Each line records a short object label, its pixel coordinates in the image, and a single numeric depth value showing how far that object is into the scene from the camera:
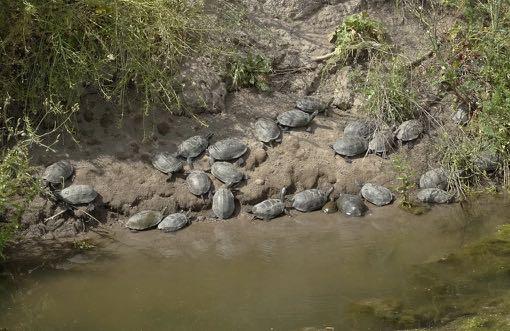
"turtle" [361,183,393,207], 7.75
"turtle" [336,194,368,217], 7.60
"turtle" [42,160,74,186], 7.30
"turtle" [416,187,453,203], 7.77
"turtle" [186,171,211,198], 7.55
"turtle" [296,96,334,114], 8.43
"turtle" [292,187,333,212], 7.61
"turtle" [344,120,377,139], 8.29
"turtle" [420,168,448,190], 7.95
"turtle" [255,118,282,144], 8.05
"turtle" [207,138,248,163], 7.82
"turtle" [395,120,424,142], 8.27
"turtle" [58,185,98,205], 7.20
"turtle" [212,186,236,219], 7.44
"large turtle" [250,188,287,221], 7.47
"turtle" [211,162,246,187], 7.65
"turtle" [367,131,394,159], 8.19
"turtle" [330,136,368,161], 8.09
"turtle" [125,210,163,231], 7.23
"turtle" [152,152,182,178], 7.62
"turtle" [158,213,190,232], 7.24
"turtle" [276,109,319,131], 8.21
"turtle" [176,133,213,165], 7.81
